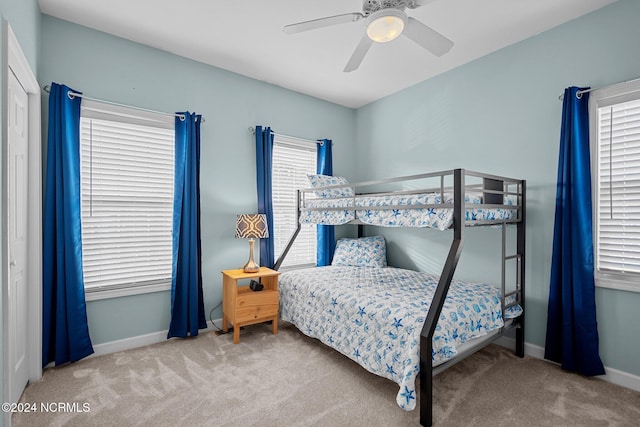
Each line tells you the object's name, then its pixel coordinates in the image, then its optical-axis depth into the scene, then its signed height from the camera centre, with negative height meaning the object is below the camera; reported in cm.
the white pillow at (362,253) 351 -48
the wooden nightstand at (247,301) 278 -85
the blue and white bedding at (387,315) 187 -75
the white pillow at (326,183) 337 +34
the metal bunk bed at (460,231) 175 -14
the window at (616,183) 212 +21
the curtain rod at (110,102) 230 +92
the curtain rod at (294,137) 335 +91
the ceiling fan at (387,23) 174 +112
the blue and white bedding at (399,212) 210 +0
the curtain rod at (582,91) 216 +89
